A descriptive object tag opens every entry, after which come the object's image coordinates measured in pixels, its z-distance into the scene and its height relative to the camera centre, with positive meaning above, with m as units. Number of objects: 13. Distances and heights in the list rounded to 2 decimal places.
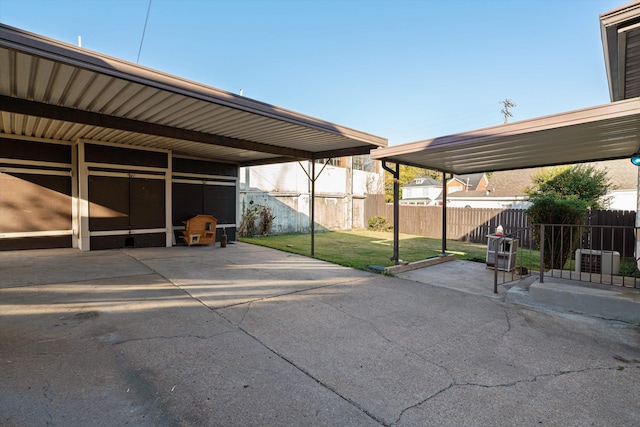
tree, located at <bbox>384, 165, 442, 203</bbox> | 46.38 +5.12
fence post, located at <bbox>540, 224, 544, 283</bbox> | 4.67 -0.70
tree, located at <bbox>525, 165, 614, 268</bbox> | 6.89 -0.19
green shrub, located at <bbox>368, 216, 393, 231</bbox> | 17.55 -0.94
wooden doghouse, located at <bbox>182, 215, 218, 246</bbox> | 9.65 -0.75
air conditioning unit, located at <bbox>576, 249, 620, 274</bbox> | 5.89 -0.99
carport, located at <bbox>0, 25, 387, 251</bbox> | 4.04 +1.52
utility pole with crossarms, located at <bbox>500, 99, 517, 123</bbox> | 34.34 +10.98
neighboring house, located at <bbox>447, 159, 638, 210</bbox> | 16.88 +1.25
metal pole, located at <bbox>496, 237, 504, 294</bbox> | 5.18 -1.25
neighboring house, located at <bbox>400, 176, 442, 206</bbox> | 35.82 +1.92
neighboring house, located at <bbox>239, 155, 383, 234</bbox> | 14.61 +0.82
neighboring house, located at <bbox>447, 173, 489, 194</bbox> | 37.85 +3.06
